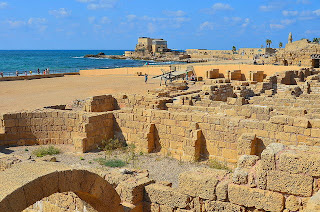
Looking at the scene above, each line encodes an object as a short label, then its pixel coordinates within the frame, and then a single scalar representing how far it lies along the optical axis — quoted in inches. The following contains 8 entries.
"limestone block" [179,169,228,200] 241.8
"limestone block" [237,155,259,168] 251.0
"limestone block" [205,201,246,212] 234.5
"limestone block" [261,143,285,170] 219.7
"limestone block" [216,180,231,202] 237.1
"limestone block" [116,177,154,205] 267.1
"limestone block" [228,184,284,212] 220.7
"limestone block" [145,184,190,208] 256.3
